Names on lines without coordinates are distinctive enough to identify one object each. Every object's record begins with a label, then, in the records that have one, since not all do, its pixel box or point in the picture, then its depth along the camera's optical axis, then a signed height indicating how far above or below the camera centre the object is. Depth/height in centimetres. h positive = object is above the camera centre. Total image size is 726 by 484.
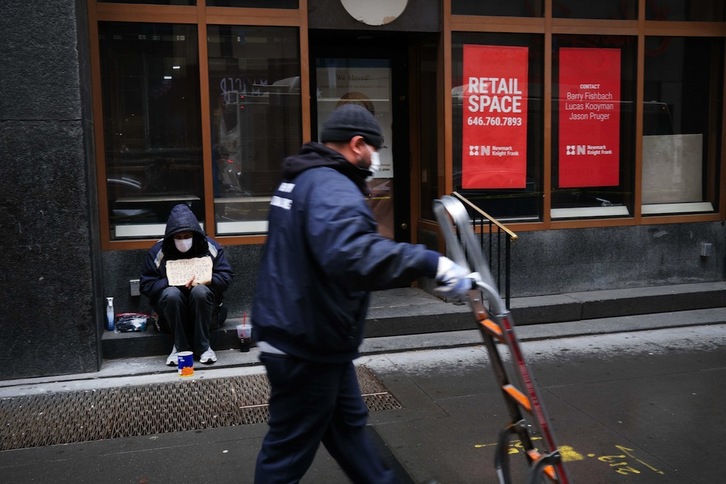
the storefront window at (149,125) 688 +34
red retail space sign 773 +41
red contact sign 801 +41
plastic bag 654 -142
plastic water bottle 659 -136
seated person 610 -105
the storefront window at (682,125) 830 +32
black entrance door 804 +72
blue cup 601 -164
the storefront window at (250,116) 712 +43
